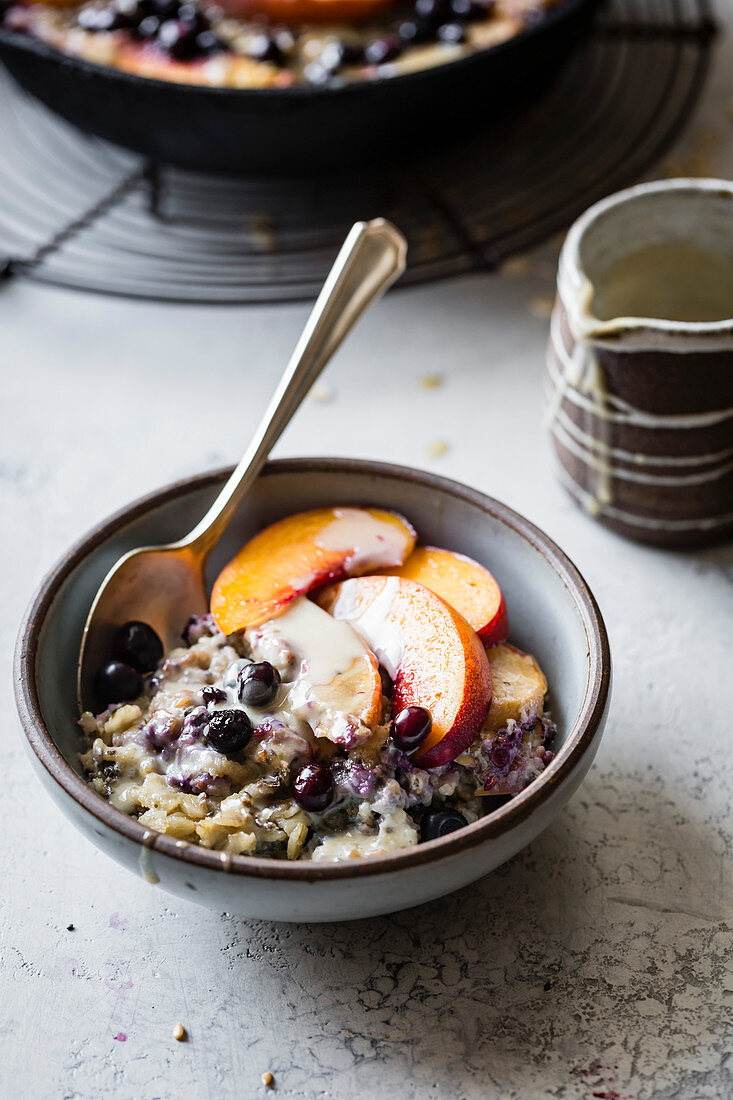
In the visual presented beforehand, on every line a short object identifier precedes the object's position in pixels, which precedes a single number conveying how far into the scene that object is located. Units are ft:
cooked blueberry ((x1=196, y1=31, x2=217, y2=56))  2.60
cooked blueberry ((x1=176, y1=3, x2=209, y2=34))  2.62
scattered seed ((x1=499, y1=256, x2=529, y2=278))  2.66
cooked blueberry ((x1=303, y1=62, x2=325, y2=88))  2.57
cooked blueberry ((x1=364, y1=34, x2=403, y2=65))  2.58
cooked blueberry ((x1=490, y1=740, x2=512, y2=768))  1.88
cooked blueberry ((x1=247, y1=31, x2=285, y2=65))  2.58
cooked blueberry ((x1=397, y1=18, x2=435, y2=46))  2.60
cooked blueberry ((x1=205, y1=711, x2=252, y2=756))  1.85
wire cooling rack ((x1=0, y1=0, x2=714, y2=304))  2.65
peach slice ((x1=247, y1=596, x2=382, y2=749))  1.86
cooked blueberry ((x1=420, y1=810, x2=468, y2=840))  1.84
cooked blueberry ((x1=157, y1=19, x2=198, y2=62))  2.59
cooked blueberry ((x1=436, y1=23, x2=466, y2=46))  2.60
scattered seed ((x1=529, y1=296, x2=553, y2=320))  2.60
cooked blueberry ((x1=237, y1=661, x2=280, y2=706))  1.88
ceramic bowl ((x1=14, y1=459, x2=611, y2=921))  1.77
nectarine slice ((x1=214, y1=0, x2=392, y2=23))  2.64
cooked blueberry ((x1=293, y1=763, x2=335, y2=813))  1.83
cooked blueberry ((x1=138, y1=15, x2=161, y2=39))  2.64
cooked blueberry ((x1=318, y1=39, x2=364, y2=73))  2.58
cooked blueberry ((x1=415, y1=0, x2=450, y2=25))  2.61
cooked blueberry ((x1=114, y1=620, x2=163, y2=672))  2.00
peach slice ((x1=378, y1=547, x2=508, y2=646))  1.98
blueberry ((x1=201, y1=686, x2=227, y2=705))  1.90
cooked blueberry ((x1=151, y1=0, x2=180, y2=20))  2.66
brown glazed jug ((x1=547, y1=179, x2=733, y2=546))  2.14
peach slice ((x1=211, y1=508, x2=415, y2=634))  1.98
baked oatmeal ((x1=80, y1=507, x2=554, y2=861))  1.84
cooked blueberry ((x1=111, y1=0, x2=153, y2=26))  2.66
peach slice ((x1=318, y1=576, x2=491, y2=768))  1.87
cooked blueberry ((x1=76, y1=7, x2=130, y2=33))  2.65
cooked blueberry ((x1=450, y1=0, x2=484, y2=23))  2.63
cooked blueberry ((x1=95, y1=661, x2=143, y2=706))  1.96
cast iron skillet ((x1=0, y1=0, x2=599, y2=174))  2.45
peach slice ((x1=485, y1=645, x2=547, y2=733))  1.91
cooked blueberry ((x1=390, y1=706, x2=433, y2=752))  1.85
